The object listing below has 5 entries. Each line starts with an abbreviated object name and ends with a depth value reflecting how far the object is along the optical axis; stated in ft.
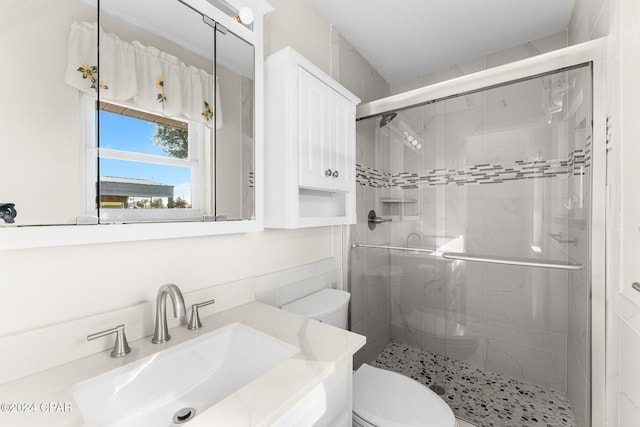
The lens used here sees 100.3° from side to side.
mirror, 2.10
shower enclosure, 4.27
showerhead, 5.90
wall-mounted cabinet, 3.88
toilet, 3.32
